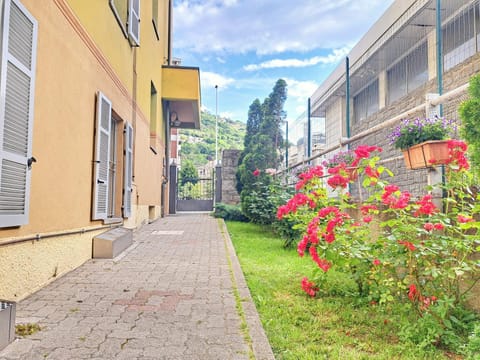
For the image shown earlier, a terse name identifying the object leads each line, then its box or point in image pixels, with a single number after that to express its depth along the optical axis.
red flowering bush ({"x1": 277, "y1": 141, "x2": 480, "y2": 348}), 2.43
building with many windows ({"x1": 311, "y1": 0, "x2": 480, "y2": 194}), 5.92
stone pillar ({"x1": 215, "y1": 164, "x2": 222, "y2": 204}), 16.97
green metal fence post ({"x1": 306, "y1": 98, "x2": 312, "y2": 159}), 8.44
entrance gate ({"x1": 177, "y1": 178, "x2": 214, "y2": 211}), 18.23
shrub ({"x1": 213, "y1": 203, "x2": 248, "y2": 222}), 12.67
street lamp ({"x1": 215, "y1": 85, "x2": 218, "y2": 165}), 31.18
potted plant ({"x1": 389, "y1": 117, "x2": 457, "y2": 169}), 2.99
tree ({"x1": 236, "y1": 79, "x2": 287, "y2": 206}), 10.96
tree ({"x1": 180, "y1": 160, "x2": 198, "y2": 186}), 25.86
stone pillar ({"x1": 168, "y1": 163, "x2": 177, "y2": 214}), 16.64
